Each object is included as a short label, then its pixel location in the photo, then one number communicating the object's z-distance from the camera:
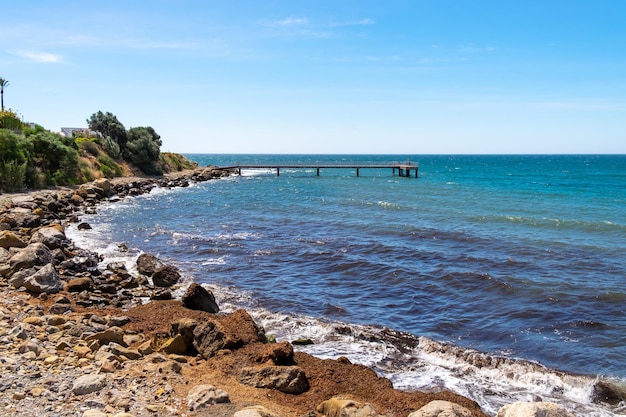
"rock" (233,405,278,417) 7.07
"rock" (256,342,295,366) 10.24
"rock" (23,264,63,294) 14.26
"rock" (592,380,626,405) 10.52
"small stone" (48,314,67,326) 11.57
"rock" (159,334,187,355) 10.92
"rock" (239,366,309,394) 9.26
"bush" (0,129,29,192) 33.46
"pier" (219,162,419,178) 81.81
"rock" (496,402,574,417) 6.36
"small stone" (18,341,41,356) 9.26
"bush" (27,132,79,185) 40.12
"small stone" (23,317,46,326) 11.30
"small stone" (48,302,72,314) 12.88
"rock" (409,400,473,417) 7.01
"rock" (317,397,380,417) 7.74
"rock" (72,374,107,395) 7.81
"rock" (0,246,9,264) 16.76
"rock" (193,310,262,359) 10.87
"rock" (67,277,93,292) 15.41
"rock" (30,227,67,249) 20.00
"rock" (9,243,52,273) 15.70
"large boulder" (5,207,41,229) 23.52
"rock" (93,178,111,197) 43.97
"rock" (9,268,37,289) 14.47
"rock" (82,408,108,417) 6.83
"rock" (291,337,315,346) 12.83
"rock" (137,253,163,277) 18.86
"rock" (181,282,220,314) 14.04
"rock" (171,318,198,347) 11.23
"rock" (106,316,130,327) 12.45
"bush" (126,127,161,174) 62.78
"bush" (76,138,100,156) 54.06
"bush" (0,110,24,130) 43.29
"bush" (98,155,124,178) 54.31
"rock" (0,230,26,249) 18.59
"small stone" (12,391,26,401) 7.29
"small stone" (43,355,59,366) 8.85
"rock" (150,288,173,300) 15.54
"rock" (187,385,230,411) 7.82
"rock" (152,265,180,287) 17.59
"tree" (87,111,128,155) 63.69
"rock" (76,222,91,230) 27.81
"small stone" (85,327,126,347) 10.49
